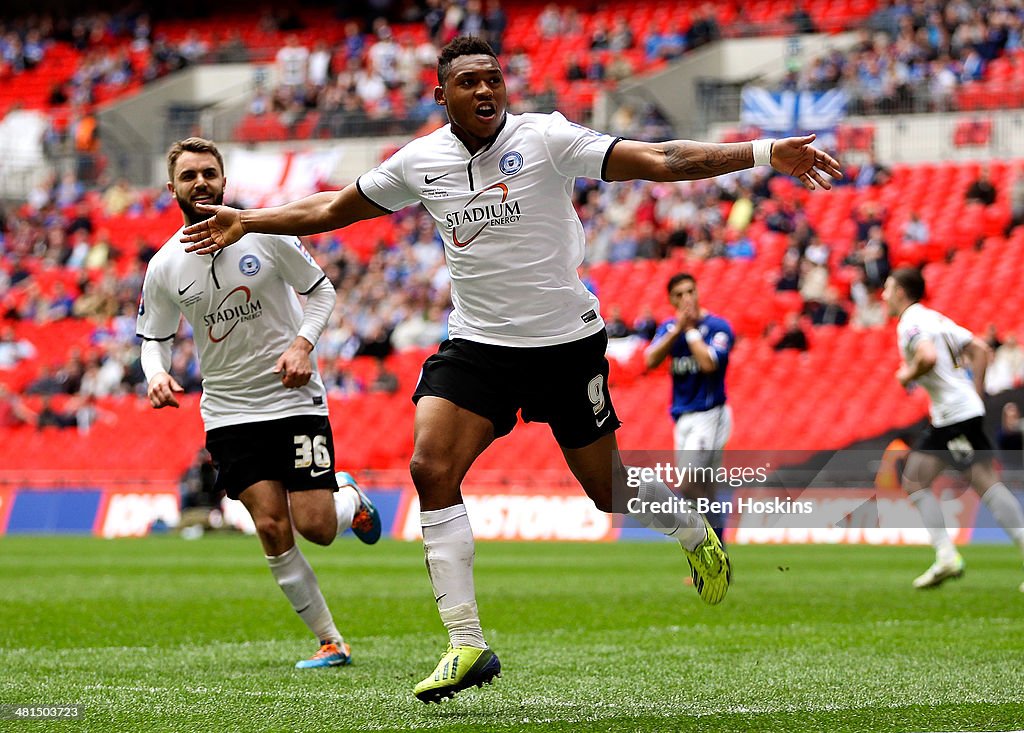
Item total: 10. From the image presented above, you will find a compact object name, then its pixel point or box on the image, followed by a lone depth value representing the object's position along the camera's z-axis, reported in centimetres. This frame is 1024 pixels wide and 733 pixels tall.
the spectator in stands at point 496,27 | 3662
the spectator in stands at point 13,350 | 3102
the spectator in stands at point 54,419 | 2794
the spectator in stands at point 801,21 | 3278
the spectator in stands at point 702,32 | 3431
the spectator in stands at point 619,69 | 3375
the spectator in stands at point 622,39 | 3525
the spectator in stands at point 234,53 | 4153
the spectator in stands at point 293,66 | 3812
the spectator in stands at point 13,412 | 2847
